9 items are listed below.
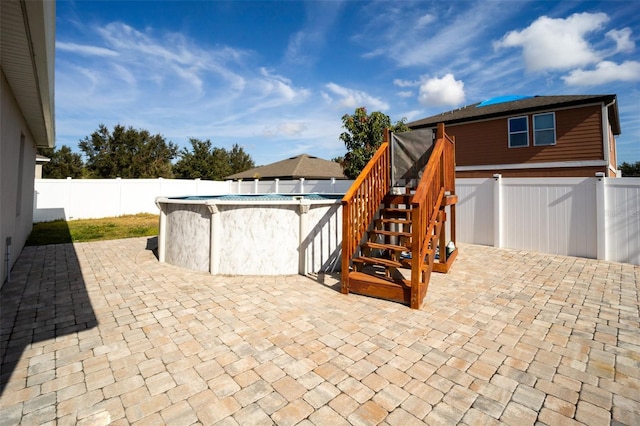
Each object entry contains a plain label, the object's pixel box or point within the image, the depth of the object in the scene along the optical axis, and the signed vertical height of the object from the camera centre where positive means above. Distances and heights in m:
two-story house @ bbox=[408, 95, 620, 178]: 10.46 +3.60
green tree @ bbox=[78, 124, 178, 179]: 32.09 +7.55
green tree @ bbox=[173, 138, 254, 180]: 35.50 +7.20
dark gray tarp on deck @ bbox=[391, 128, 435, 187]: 5.72 +1.41
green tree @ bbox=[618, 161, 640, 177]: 41.88 +8.66
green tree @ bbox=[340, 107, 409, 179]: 12.61 +3.96
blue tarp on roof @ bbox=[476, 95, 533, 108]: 13.66 +6.16
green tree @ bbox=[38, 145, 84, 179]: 30.41 +5.88
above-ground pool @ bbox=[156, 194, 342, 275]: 5.34 -0.29
